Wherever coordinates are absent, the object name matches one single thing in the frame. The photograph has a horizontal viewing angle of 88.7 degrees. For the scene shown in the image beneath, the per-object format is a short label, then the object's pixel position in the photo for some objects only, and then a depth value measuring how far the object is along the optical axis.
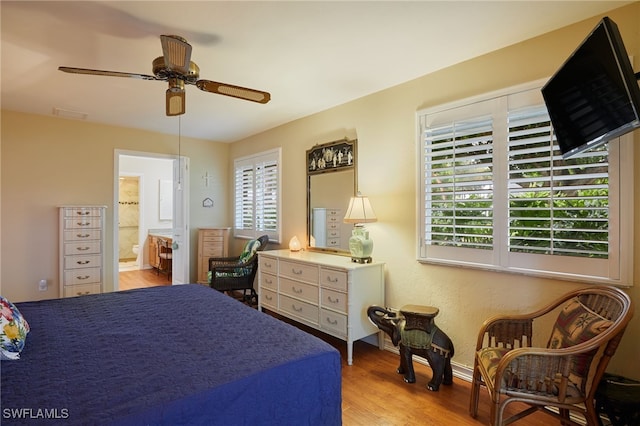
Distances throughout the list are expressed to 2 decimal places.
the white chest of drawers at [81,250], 4.03
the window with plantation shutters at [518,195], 1.97
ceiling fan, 1.84
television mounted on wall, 1.40
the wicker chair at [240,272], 4.28
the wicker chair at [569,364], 1.63
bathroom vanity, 7.00
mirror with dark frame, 3.54
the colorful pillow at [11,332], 1.42
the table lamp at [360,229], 3.11
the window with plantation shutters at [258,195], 4.60
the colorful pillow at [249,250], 4.43
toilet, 7.61
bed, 1.11
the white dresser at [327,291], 2.88
